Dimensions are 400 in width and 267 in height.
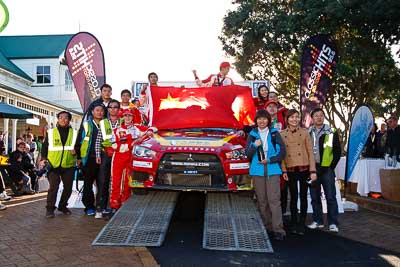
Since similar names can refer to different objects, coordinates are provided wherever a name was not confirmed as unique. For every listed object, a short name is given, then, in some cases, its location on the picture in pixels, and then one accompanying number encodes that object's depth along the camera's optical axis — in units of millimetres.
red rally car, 6723
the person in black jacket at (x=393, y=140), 10844
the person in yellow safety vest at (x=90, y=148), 7918
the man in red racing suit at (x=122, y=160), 7523
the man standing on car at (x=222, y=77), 9406
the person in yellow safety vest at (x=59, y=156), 8023
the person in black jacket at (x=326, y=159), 7199
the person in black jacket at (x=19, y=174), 12078
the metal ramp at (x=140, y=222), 5696
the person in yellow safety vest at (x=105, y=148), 7797
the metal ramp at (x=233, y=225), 5586
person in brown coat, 6816
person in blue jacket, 6465
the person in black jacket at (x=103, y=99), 8554
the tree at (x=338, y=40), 13633
